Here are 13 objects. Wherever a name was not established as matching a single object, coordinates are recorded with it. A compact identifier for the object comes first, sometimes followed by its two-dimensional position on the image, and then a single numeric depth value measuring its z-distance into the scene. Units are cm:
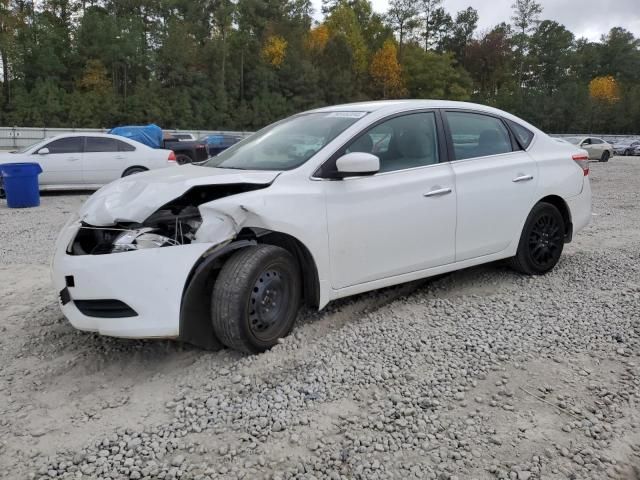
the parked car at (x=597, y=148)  3025
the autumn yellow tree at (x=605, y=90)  7470
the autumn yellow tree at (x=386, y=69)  7319
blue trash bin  1008
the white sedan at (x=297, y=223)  314
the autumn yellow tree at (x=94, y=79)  5000
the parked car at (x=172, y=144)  1845
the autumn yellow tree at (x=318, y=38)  7069
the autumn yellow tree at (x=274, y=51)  6366
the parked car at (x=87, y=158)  1191
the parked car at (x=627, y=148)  4088
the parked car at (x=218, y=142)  2366
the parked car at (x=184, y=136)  2482
